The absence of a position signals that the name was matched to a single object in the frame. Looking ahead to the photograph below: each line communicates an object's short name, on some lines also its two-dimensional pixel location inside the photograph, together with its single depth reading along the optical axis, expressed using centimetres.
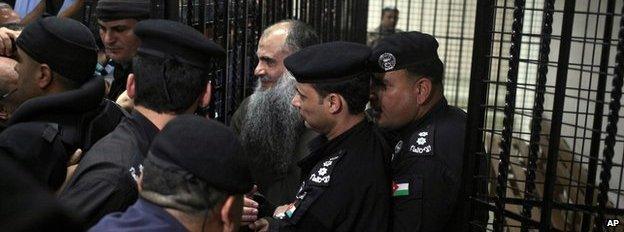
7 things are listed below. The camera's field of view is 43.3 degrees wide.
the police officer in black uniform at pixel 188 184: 207
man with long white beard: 415
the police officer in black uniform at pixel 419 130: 335
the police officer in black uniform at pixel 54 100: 281
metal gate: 291
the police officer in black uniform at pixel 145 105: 258
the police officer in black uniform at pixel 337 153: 311
